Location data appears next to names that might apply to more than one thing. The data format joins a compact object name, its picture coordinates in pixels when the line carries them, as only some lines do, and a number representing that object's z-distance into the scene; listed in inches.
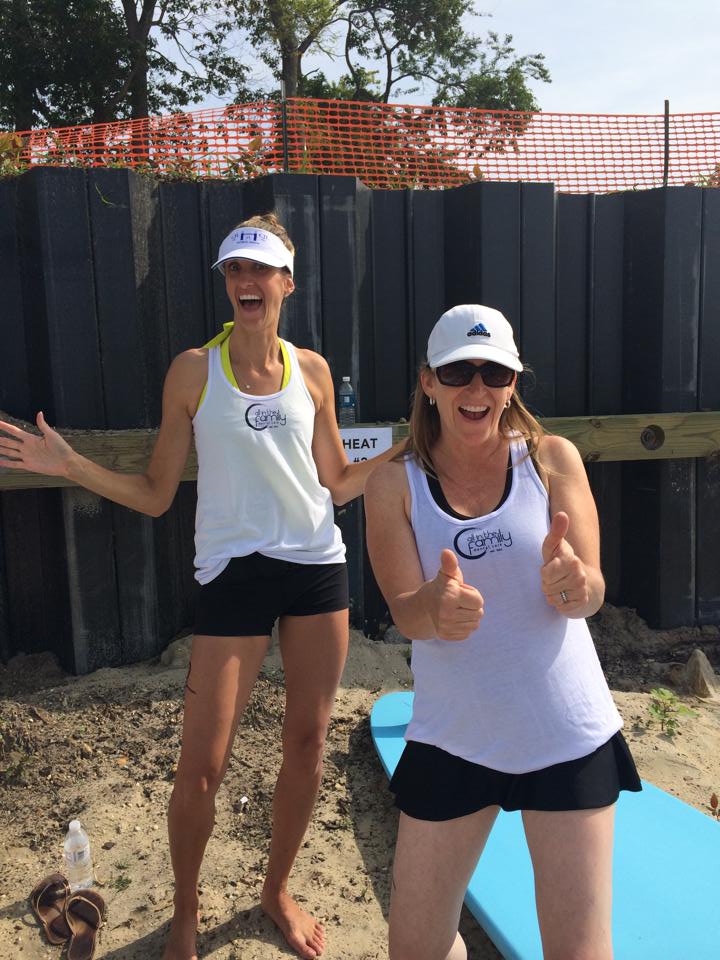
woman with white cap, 63.0
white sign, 175.2
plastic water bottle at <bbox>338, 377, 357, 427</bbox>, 181.2
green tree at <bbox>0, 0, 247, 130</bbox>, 593.9
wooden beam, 194.1
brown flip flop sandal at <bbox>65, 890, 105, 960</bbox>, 100.3
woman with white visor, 94.0
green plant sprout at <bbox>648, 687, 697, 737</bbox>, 152.9
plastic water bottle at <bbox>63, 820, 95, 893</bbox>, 112.3
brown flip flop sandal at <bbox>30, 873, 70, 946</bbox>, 102.9
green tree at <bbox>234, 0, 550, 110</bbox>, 721.6
